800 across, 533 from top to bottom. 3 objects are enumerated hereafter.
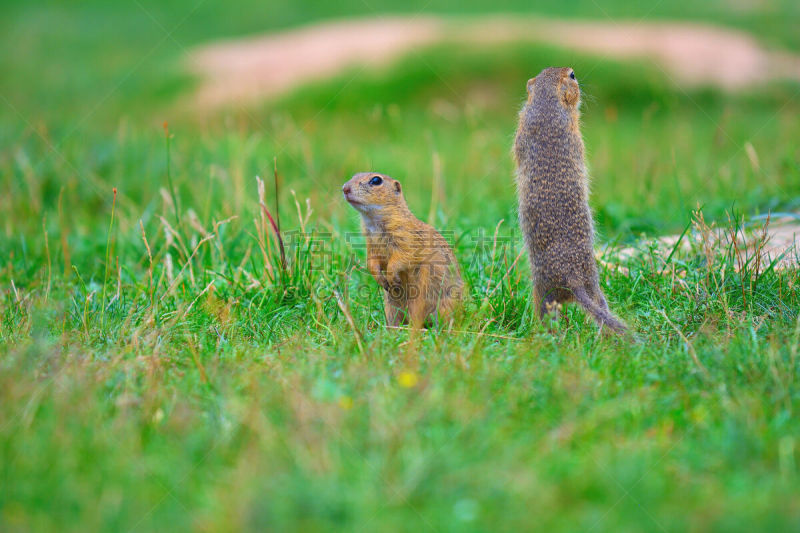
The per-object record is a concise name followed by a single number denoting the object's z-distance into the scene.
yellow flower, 5.82
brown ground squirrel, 8.03
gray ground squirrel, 7.62
